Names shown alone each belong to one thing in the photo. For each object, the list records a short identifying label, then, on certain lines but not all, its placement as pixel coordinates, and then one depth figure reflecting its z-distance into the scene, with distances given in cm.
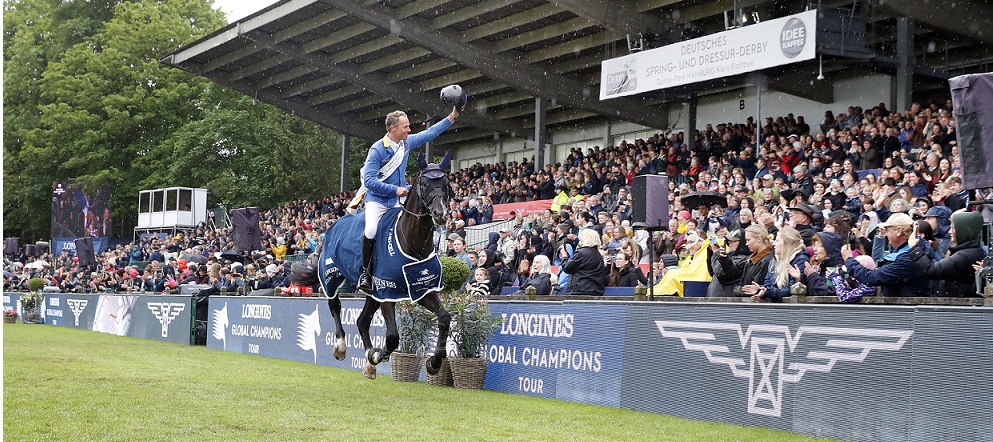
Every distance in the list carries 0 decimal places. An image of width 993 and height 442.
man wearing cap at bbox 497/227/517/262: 1858
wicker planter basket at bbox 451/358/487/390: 1168
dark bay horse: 952
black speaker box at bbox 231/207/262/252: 2088
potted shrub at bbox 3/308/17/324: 3119
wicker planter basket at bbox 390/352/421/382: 1272
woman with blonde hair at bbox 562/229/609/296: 1218
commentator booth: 4469
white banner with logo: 2020
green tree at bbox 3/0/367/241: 4769
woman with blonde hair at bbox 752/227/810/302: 858
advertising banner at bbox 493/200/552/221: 2552
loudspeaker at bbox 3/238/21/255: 4717
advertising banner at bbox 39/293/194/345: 2227
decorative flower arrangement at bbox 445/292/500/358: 1179
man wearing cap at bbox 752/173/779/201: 1671
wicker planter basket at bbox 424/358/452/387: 1209
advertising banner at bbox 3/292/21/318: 3450
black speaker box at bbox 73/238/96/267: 3416
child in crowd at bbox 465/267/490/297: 1403
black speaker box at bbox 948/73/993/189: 695
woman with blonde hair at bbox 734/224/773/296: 925
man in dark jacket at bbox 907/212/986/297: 759
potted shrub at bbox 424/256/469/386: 1310
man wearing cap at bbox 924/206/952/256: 1040
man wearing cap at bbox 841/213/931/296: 764
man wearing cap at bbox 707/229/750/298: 989
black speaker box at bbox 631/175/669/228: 1166
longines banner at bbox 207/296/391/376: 1477
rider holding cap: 1022
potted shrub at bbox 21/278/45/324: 3288
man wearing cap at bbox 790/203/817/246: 1156
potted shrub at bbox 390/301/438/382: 1273
